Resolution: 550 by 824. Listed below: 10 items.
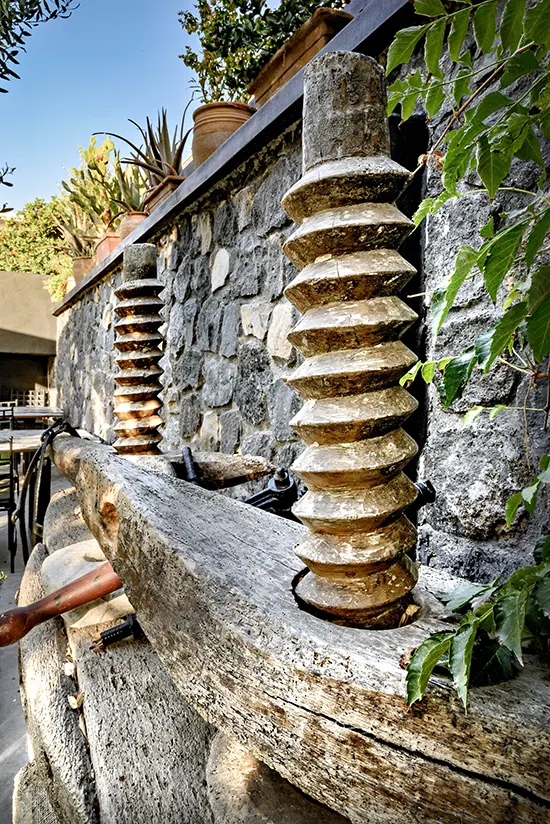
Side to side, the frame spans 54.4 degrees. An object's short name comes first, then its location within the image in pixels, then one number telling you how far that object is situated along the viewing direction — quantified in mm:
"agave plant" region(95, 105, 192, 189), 3590
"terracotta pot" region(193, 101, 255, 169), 2582
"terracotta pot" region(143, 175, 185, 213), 3204
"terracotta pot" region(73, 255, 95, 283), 6340
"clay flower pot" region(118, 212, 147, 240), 4258
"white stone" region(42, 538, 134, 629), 1104
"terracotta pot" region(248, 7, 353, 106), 1763
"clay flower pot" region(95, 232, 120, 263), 5152
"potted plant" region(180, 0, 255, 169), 2598
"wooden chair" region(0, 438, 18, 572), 3573
